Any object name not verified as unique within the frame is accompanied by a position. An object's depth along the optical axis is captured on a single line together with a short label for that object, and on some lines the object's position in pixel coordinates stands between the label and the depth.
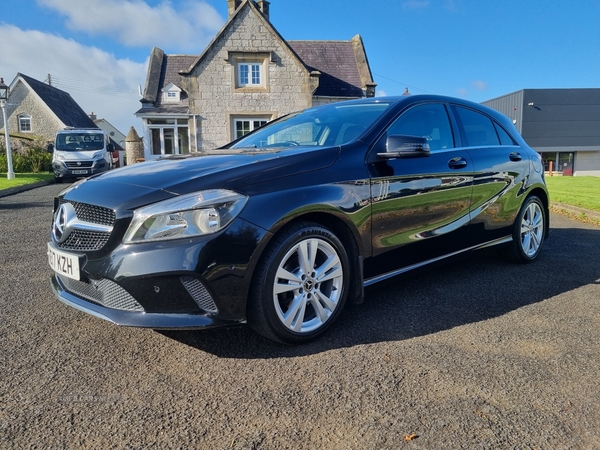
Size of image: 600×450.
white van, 17.52
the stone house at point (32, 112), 37.38
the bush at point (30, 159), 21.81
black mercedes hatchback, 2.39
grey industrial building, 45.84
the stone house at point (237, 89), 22.45
